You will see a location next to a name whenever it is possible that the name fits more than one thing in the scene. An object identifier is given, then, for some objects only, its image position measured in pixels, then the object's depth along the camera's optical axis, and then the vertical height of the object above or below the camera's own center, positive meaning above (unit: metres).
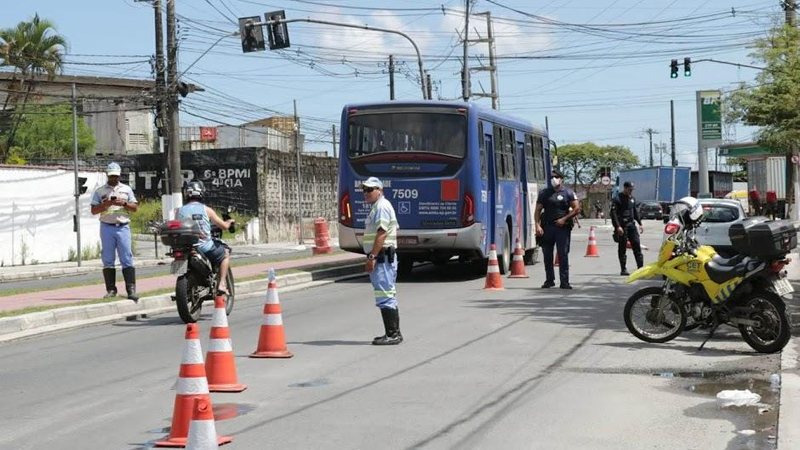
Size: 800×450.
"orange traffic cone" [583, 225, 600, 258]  28.94 -1.36
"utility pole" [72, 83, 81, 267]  30.04 +0.62
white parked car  22.62 -0.53
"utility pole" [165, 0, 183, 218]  31.73 +3.05
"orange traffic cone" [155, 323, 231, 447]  6.51 -1.06
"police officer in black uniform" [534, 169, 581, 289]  17.80 -0.35
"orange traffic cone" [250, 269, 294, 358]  10.52 -1.22
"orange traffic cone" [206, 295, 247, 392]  8.42 -1.18
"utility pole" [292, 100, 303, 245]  46.27 +0.17
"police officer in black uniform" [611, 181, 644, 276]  20.28 -0.38
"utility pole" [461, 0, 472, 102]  45.42 +5.25
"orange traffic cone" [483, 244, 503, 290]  18.08 -1.23
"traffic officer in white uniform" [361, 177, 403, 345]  11.28 -0.56
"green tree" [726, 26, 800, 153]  22.95 +2.35
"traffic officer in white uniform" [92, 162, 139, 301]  14.67 -0.04
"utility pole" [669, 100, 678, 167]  102.55 +6.84
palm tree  51.75 +8.05
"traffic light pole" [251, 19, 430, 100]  29.36 +4.48
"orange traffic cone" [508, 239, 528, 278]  21.06 -1.28
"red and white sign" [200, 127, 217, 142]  75.62 +5.38
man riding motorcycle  13.27 -0.15
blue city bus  20.27 +0.61
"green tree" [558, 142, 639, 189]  129.38 +4.69
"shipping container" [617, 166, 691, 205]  71.38 +0.93
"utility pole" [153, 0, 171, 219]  32.00 +4.39
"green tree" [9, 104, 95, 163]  66.56 +5.04
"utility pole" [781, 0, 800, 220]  30.02 +1.61
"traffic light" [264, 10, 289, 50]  29.17 +4.74
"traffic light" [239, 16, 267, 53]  28.92 +4.62
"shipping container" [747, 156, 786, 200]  63.91 +1.06
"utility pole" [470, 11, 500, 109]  67.31 +8.52
